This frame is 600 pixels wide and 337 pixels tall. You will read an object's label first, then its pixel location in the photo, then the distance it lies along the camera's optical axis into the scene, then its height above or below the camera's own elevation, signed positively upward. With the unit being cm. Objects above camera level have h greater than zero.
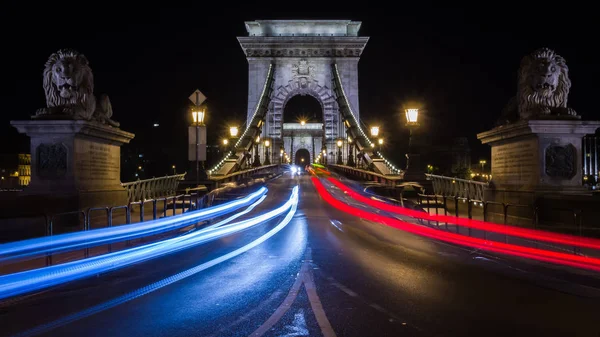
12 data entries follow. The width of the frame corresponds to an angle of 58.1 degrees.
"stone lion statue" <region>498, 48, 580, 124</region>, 1497 +211
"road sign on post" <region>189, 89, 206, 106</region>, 1917 +237
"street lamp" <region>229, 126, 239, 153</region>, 3819 +228
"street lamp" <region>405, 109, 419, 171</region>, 2200 +181
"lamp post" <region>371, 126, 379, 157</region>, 4138 +247
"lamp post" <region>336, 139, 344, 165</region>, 6875 +44
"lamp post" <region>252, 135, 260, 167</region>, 6178 +11
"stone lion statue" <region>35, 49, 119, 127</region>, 1516 +223
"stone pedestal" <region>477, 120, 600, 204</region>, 1443 +14
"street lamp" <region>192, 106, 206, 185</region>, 1831 +130
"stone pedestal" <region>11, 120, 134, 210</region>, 1464 +9
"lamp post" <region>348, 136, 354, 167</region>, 6194 +16
